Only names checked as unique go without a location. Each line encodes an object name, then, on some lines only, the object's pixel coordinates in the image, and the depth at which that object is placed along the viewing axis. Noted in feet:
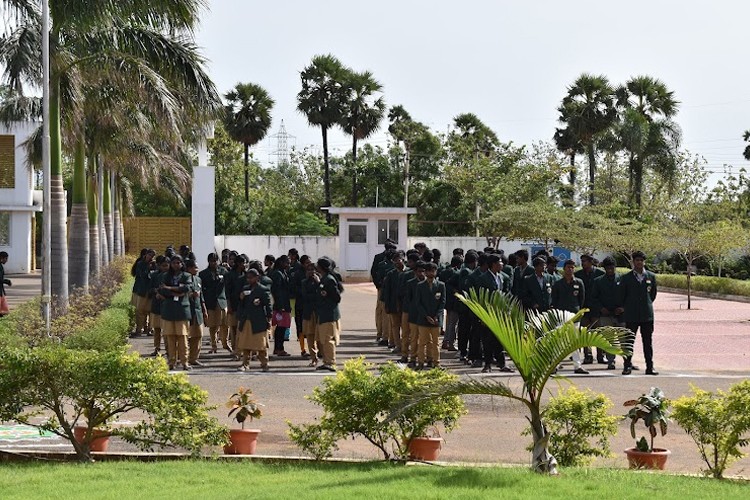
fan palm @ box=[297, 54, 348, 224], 181.47
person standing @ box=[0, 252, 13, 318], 75.25
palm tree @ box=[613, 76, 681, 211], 182.50
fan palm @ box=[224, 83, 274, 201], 182.80
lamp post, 59.93
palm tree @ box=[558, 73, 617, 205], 183.93
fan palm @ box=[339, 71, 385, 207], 182.29
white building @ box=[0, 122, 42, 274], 153.17
